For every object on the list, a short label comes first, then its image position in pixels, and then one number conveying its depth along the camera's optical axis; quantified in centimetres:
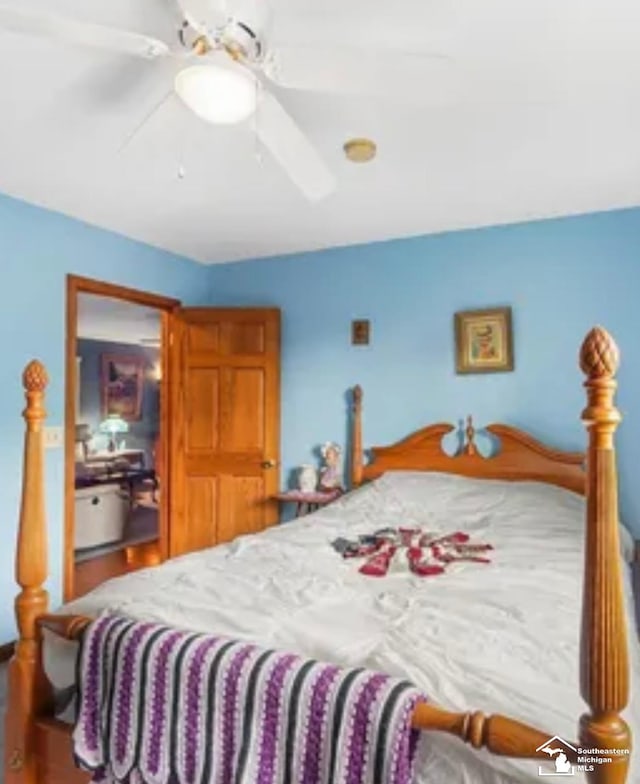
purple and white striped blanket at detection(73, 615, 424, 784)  108
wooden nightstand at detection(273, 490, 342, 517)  363
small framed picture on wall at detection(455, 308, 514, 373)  342
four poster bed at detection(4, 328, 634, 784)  94
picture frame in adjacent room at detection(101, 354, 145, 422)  730
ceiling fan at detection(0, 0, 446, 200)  139
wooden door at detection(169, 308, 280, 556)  397
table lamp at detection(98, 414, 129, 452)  717
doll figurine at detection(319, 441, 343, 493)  380
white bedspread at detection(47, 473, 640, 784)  111
